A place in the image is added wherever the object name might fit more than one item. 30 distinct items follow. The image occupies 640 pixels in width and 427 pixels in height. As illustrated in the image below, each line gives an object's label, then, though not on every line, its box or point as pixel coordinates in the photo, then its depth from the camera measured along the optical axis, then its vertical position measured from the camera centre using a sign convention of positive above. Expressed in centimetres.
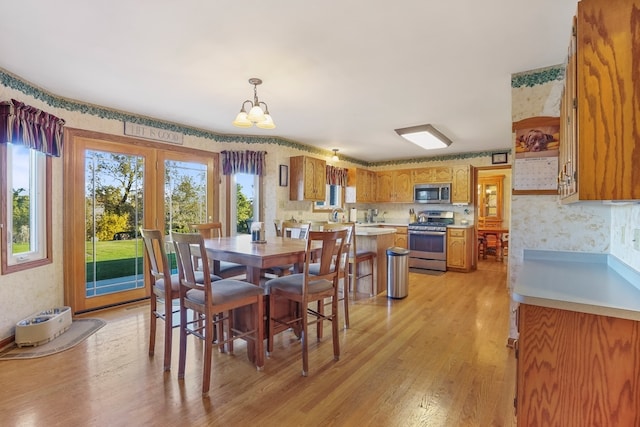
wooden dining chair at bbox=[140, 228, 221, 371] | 229 -58
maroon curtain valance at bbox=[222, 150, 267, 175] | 482 +73
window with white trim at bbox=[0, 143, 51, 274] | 274 +3
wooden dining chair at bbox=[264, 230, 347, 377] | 226 -59
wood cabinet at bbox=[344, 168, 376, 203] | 663 +50
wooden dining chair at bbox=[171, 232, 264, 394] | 203 -61
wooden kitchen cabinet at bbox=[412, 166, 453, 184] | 636 +72
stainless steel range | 592 -66
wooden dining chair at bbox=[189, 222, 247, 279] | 308 -56
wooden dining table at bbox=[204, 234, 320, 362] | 227 -34
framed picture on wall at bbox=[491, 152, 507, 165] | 594 +96
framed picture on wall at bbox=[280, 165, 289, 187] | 513 +57
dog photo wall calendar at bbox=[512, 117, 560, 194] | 245 +43
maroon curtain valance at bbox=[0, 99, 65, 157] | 261 +75
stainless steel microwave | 627 +34
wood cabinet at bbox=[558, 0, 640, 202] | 113 +39
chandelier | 259 +76
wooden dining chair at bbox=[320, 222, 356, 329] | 294 -56
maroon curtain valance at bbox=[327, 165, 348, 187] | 618 +69
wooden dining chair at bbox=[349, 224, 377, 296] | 409 -72
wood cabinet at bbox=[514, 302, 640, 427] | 115 -61
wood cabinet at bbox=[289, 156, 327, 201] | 518 +53
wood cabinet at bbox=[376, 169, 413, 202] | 681 +53
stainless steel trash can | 410 -84
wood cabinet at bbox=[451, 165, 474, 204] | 611 +48
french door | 350 +4
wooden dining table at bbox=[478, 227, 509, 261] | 706 -55
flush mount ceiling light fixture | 437 +108
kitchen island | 432 -53
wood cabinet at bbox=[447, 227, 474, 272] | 577 -72
